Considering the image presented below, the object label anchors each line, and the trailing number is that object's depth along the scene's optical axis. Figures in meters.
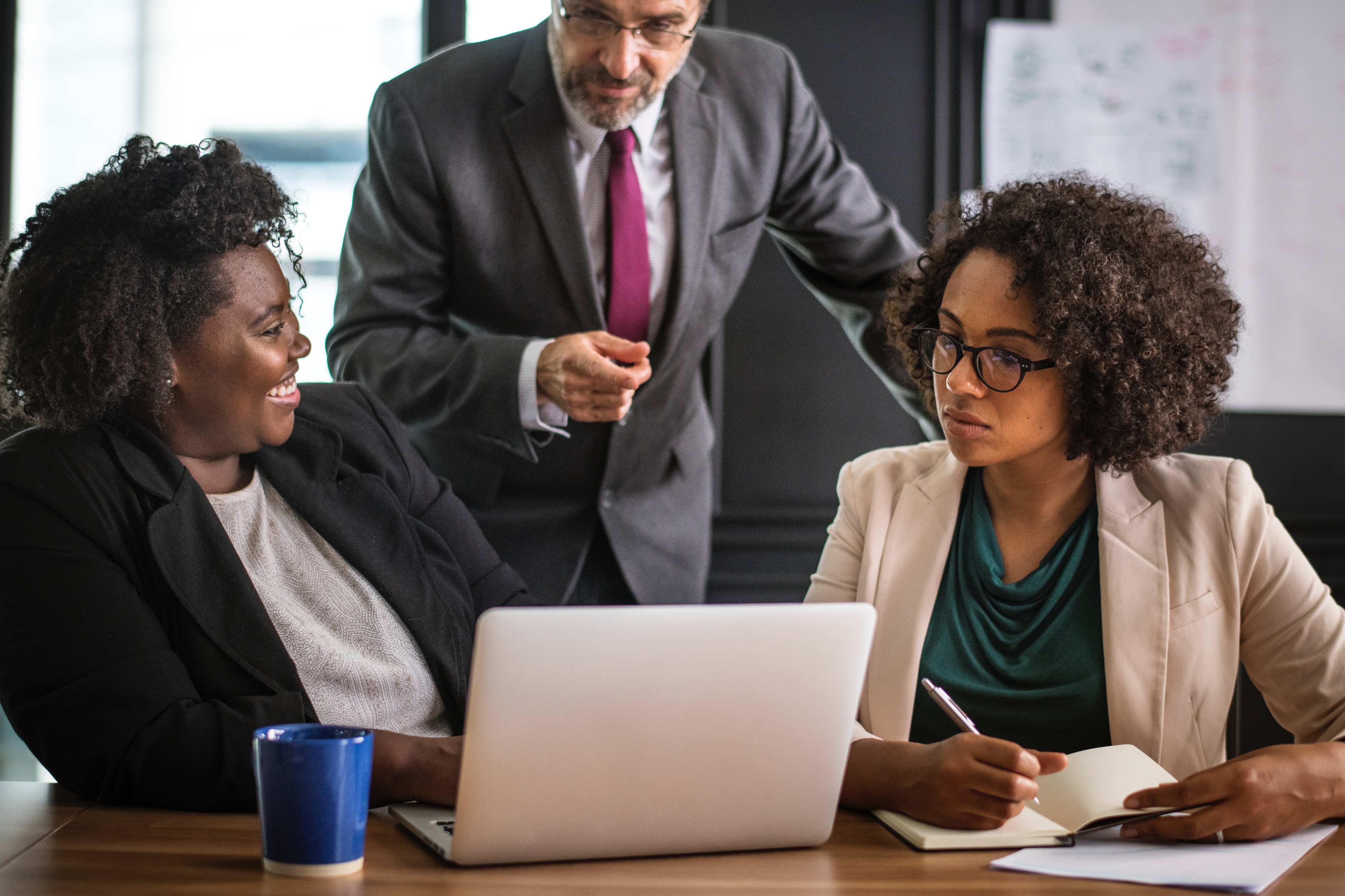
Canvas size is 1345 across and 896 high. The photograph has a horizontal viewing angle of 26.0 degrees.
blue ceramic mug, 2.19
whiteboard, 4.71
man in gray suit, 3.28
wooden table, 2.19
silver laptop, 2.17
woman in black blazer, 2.44
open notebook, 2.32
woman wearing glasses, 2.76
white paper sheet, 2.24
